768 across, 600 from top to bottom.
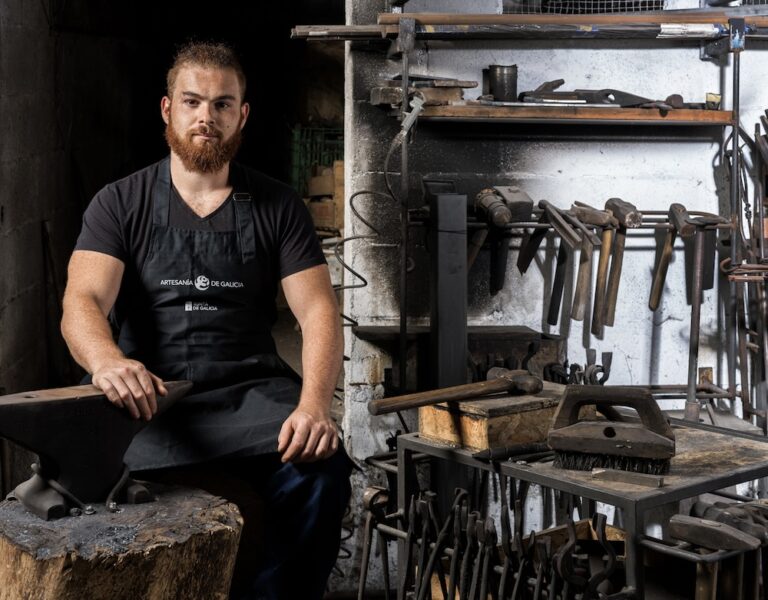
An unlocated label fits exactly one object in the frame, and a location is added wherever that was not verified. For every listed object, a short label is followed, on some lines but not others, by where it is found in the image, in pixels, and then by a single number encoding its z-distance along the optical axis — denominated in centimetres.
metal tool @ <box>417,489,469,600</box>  260
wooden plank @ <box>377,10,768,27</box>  380
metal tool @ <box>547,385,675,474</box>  237
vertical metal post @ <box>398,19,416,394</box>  374
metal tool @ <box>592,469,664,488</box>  229
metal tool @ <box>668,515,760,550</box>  224
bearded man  272
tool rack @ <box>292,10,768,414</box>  377
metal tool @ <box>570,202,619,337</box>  394
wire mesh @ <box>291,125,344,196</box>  977
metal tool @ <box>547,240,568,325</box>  400
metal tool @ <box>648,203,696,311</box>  393
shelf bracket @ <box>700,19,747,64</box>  390
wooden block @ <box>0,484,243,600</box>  210
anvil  224
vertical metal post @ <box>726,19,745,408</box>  390
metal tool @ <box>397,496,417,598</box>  271
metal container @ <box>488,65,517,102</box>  392
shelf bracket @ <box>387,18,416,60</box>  374
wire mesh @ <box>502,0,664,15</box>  453
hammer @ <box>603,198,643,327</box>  392
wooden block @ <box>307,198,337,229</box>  881
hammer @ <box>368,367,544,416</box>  260
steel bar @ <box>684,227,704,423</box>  403
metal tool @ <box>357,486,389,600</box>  284
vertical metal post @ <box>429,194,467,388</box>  364
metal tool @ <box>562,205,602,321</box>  379
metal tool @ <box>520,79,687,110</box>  390
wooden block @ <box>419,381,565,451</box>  257
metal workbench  222
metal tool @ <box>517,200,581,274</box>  383
